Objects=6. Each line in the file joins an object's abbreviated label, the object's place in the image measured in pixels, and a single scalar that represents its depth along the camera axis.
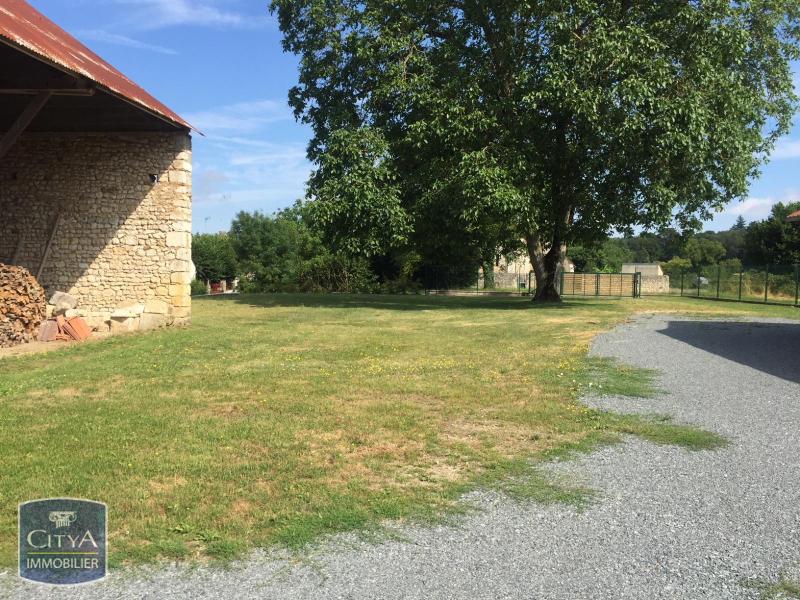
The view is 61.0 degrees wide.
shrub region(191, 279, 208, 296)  44.21
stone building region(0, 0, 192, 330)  15.60
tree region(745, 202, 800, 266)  57.81
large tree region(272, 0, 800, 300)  19.95
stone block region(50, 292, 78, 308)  14.94
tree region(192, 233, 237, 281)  51.12
